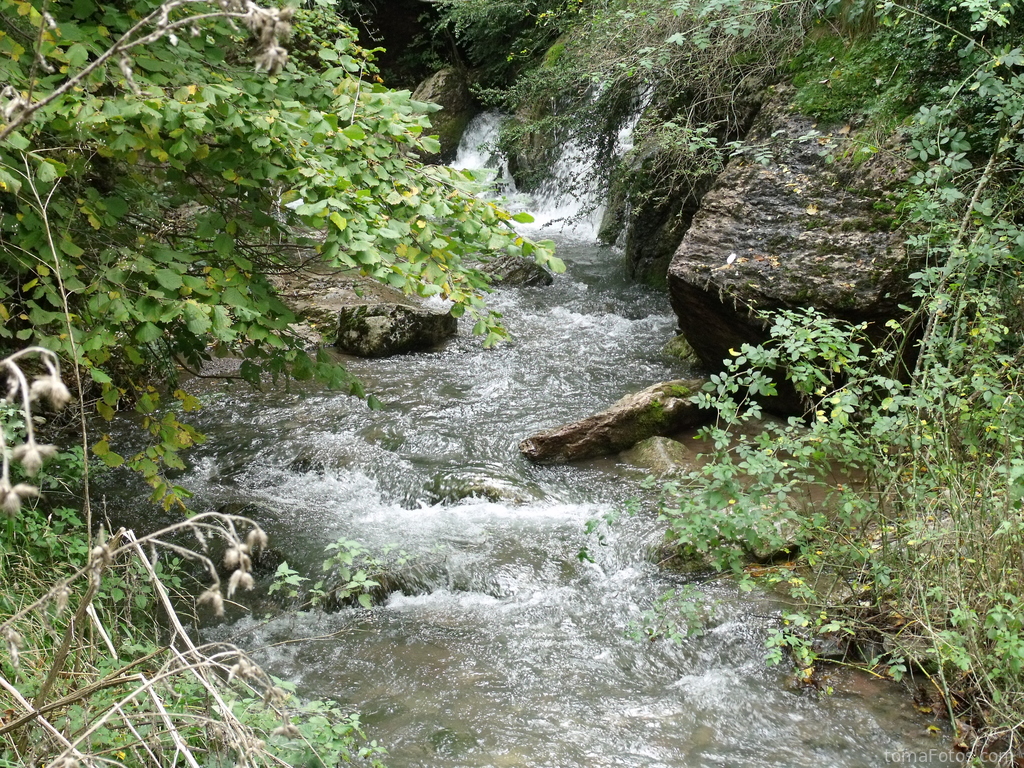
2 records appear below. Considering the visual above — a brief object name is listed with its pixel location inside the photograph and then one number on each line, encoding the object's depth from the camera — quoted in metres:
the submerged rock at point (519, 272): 10.46
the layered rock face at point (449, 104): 15.00
